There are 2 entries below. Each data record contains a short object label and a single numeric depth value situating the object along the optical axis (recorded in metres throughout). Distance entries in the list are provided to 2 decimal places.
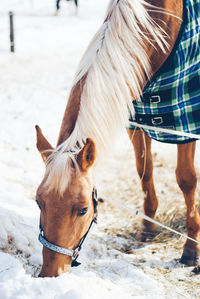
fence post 11.07
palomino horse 3.04
